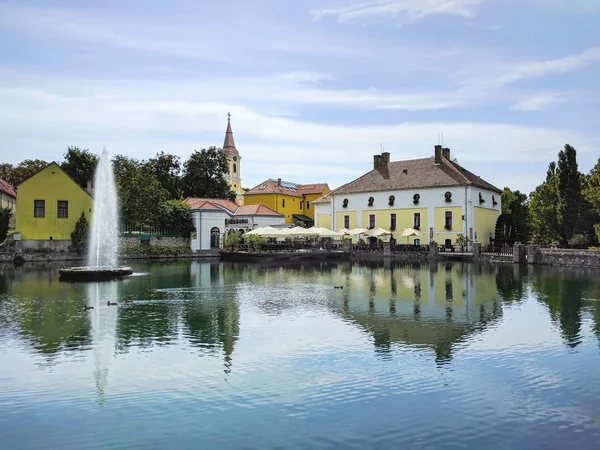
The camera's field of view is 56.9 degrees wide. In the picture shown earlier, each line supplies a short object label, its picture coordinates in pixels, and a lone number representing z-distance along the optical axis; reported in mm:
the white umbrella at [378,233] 56500
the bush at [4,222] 44531
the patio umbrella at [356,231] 57241
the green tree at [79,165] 63719
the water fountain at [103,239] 30219
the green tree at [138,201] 53312
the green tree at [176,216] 54719
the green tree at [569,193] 49875
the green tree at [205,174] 73688
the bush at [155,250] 51250
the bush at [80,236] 48375
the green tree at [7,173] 68562
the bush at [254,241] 50781
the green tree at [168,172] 70625
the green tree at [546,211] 52625
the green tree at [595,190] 42206
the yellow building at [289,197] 77294
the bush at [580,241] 48156
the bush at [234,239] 53250
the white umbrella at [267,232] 51209
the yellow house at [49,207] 48062
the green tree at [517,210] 62228
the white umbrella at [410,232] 54016
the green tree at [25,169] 67438
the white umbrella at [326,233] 53688
